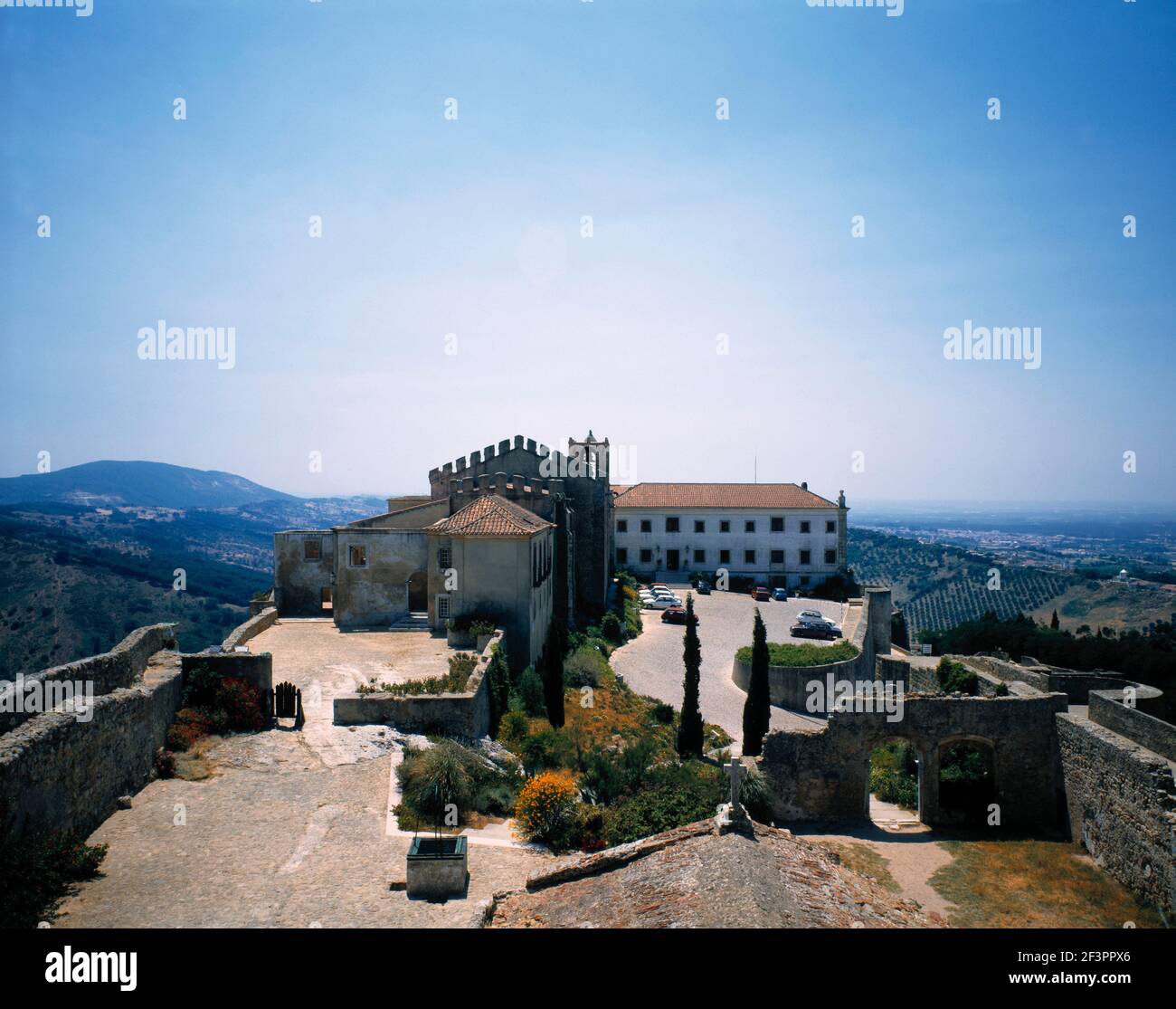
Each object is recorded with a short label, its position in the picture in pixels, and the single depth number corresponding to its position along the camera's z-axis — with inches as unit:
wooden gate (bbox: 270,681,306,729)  705.6
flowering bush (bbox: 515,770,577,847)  551.2
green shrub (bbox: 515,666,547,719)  960.9
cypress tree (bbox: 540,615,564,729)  925.2
